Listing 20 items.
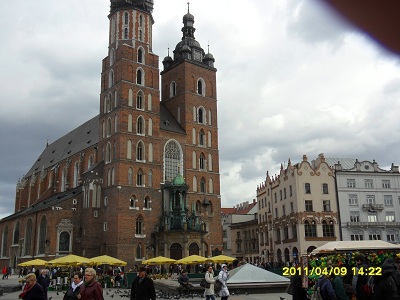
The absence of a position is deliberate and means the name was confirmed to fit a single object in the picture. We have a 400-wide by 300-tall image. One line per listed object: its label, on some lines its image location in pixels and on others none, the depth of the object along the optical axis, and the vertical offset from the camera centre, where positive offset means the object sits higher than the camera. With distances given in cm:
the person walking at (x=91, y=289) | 775 -63
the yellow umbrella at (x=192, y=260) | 3761 -77
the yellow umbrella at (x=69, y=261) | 3419 -61
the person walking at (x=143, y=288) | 1061 -85
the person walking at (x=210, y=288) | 1672 -139
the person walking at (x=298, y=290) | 1112 -103
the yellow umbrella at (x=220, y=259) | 3822 -73
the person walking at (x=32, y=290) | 905 -72
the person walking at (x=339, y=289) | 980 -90
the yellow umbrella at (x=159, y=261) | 3795 -79
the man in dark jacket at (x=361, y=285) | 962 -81
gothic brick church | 4862 +978
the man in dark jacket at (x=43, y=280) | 1496 -87
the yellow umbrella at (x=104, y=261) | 3547 -65
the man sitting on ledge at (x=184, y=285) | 2528 -190
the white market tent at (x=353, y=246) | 2472 +8
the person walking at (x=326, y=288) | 973 -86
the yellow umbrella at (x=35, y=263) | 3796 -77
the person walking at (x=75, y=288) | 939 -75
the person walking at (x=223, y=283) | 1573 -115
